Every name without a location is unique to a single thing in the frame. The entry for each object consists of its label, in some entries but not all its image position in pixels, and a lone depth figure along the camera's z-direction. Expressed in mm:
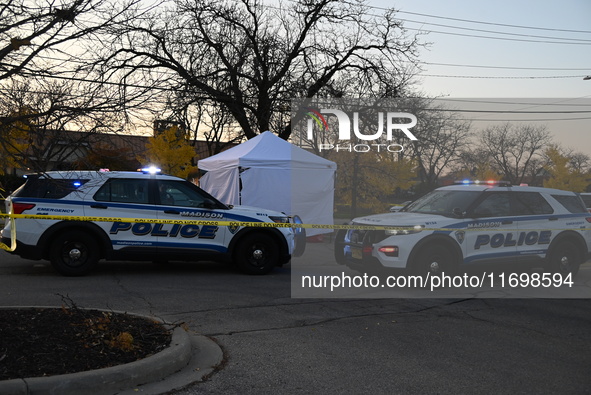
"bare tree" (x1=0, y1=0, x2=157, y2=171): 5391
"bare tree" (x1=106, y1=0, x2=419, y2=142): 24156
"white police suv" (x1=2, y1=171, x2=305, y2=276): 9500
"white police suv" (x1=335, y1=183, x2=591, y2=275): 9484
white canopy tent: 15781
